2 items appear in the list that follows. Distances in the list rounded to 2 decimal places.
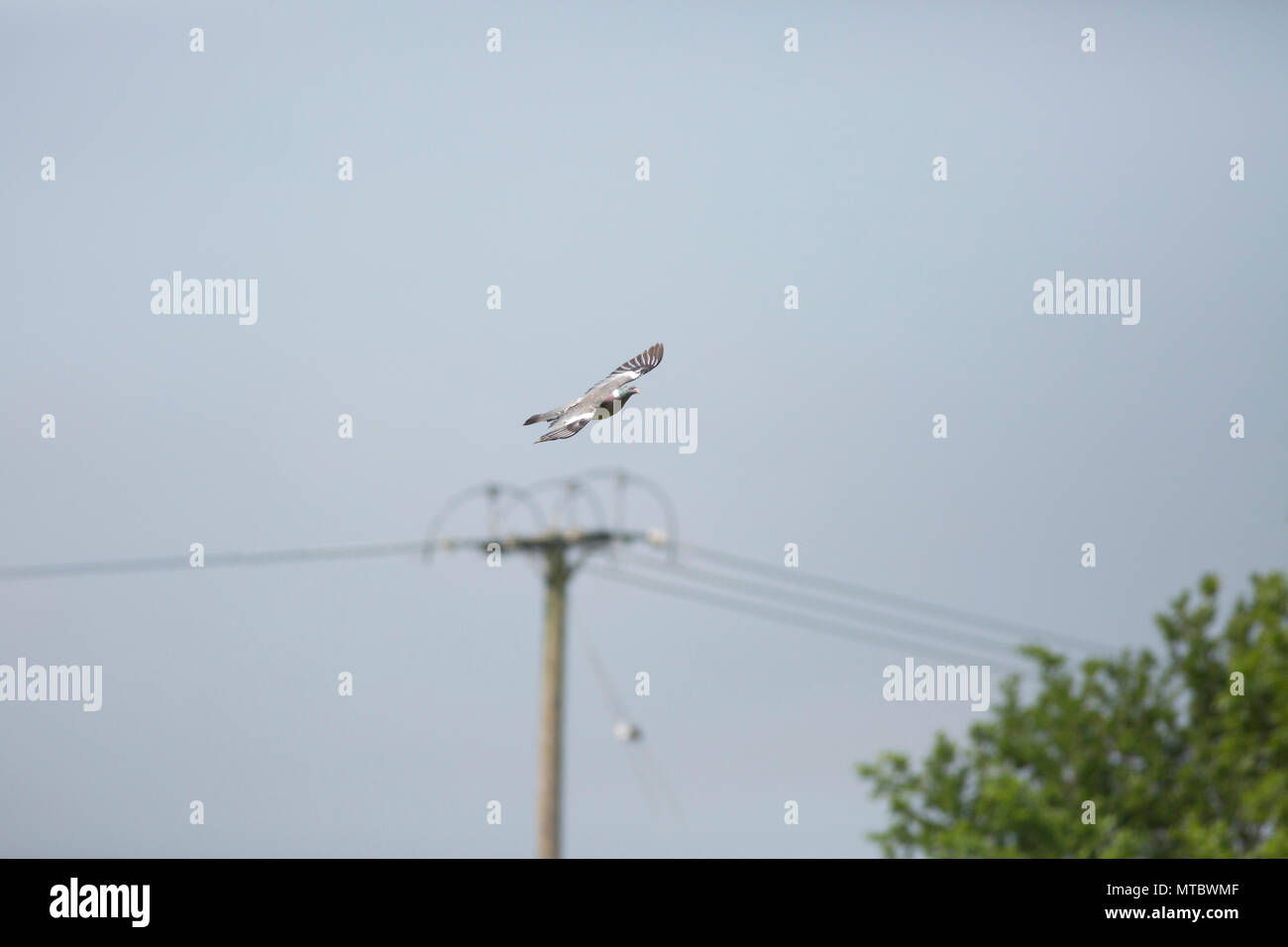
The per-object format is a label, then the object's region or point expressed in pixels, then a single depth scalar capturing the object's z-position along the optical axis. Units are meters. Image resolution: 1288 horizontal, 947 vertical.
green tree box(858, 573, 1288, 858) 26.20
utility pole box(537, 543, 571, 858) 18.97
